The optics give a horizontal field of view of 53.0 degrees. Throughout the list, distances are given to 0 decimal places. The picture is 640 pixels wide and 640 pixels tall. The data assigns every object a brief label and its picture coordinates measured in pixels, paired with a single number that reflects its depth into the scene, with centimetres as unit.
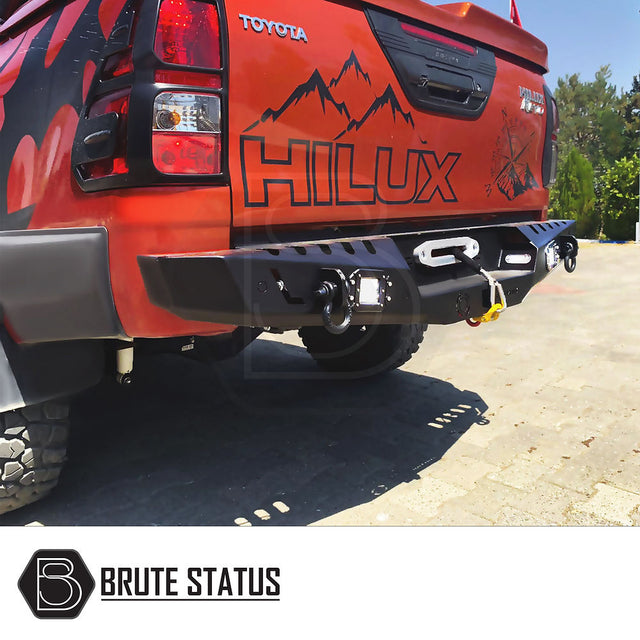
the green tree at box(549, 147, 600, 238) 1711
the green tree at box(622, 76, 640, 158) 2907
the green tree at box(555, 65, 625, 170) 3444
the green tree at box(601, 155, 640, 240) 1575
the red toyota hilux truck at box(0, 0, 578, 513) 176
